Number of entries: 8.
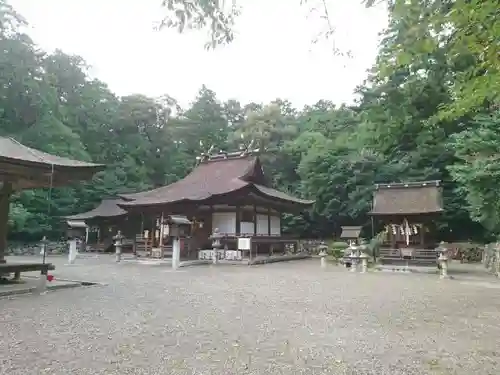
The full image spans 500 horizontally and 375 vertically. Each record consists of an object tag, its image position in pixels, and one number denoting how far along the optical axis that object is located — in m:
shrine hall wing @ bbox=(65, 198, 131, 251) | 24.86
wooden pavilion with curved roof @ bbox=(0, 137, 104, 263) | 8.32
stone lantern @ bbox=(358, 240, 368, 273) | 14.93
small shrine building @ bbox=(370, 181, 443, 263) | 15.23
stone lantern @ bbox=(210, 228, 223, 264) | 17.04
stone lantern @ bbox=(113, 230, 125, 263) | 17.94
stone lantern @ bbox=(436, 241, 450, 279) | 13.01
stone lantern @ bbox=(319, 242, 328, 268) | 16.44
